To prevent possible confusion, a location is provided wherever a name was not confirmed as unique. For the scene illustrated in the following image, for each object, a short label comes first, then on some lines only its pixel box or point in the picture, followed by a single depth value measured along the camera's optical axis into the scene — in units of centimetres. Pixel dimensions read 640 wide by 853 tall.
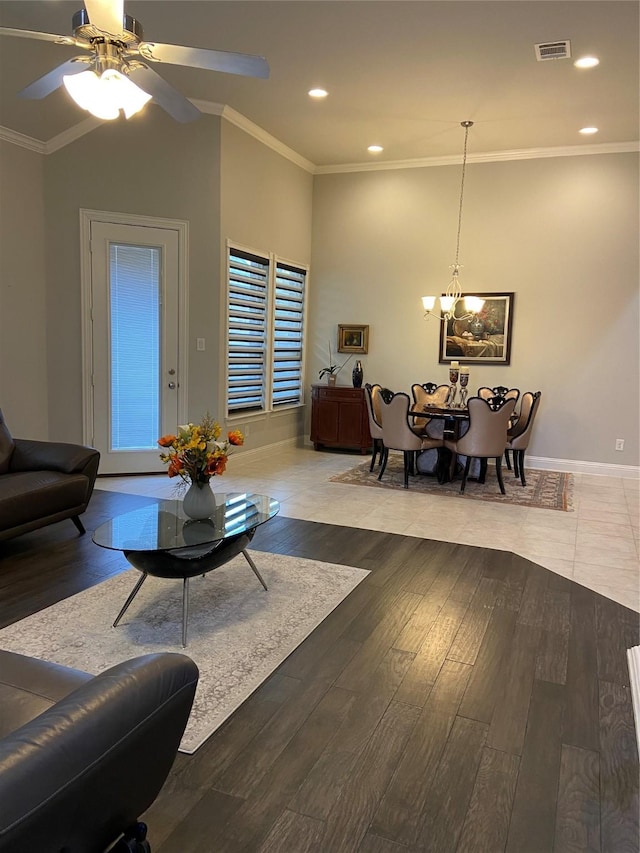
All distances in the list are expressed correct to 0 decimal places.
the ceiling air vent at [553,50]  442
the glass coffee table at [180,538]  270
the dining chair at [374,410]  640
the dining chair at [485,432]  565
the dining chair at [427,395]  693
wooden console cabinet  765
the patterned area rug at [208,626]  244
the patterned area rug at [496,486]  565
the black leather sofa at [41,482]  360
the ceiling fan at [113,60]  251
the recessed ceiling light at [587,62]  464
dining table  598
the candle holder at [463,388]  622
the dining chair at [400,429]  596
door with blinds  583
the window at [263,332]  655
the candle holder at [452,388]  621
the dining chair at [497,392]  696
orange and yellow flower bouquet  302
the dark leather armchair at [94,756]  98
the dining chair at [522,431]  632
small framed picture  794
